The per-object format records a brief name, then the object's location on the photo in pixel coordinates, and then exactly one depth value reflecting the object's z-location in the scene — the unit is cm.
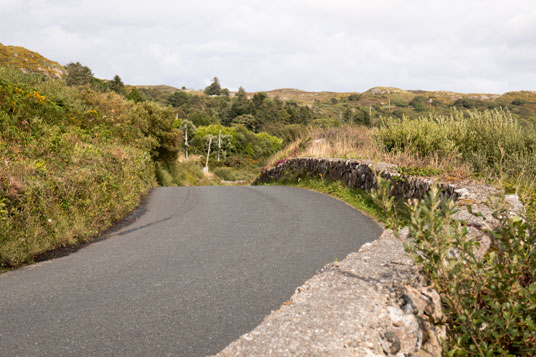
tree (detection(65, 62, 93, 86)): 6972
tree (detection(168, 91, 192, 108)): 14770
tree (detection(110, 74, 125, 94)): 7425
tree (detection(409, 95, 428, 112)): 11976
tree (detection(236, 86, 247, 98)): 14762
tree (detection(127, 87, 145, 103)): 5624
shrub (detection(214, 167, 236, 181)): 5804
